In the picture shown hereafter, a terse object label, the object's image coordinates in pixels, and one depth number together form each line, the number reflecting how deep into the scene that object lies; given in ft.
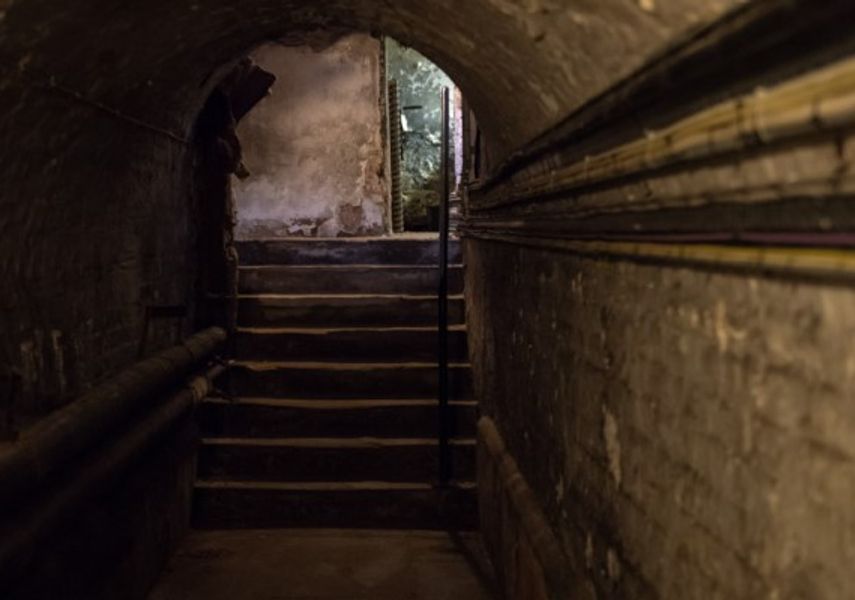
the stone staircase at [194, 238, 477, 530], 18.57
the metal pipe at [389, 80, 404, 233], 35.81
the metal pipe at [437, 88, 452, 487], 18.94
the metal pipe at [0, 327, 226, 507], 9.11
